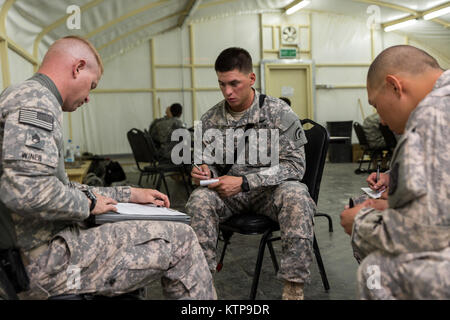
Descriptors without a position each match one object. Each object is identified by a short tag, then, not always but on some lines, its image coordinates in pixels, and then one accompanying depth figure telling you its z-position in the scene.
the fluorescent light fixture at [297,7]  9.32
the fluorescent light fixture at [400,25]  9.96
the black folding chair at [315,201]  1.91
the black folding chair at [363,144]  7.19
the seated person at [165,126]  6.32
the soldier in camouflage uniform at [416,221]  0.89
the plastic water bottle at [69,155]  4.53
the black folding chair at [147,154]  4.84
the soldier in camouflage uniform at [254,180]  1.84
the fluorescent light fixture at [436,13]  8.75
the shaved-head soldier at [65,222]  1.02
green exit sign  10.70
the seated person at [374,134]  7.07
